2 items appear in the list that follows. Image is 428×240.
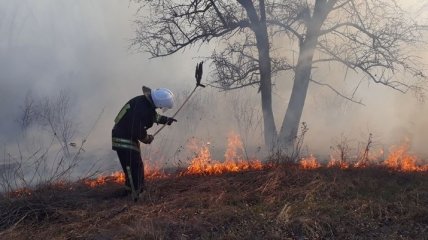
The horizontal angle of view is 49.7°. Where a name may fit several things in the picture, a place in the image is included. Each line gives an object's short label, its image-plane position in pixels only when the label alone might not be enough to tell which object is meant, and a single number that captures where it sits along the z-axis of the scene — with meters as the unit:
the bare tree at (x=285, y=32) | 11.16
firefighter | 7.04
